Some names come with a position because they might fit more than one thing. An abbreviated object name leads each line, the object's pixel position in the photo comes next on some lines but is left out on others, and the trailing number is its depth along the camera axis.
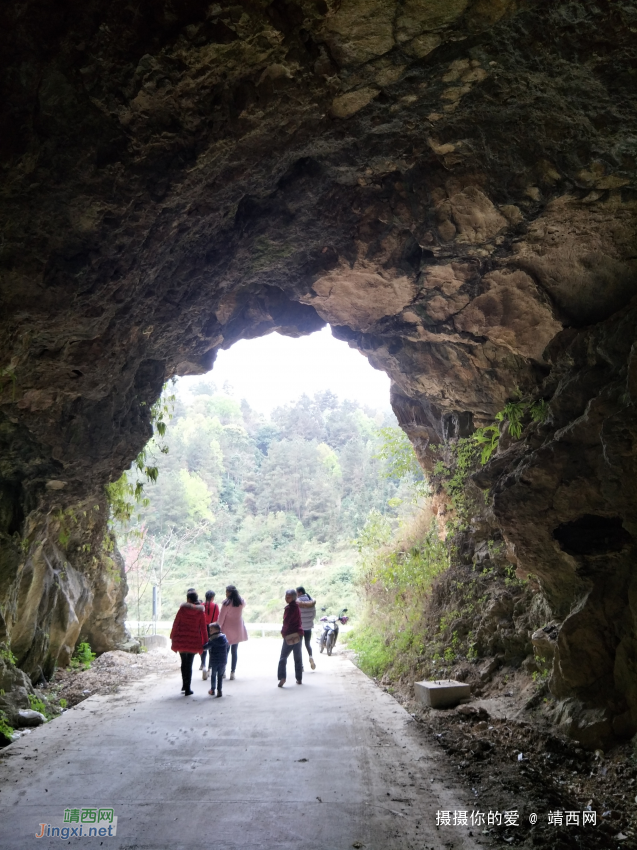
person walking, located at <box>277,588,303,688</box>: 8.27
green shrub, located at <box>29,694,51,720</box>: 6.17
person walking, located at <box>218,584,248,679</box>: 8.66
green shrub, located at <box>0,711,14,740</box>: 5.11
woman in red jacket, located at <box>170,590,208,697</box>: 7.44
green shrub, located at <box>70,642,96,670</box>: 9.35
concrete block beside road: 6.44
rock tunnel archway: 3.51
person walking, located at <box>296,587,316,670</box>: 9.61
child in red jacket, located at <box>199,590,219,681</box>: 8.75
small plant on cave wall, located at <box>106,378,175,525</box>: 8.27
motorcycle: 13.55
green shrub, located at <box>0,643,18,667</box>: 6.12
